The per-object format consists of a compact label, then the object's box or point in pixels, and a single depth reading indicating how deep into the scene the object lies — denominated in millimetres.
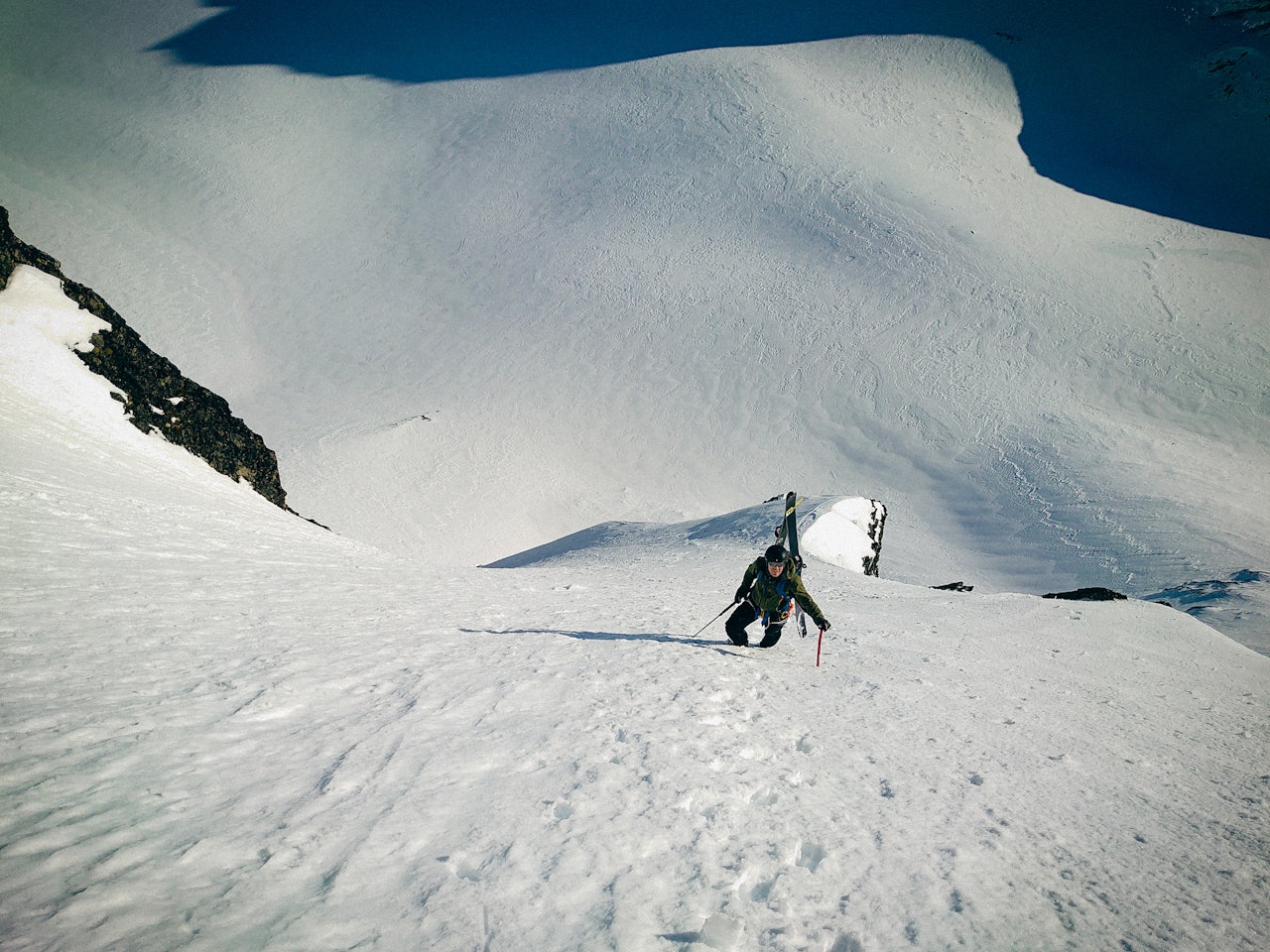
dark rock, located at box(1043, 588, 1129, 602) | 11906
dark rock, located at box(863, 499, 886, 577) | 15195
